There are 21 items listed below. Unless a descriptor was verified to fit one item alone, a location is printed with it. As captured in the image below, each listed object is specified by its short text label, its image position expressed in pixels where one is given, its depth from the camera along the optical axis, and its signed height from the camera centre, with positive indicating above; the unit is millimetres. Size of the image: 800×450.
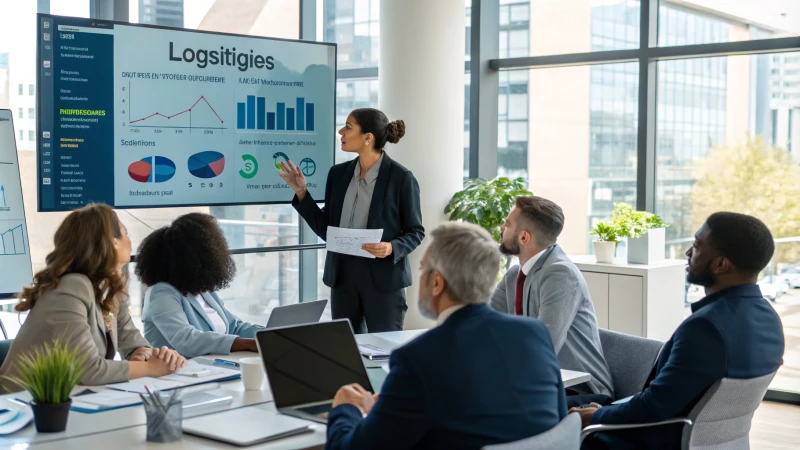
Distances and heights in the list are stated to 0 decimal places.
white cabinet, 5680 -668
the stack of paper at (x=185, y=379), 2580 -576
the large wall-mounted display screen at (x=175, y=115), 4492 +417
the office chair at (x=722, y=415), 2514 -642
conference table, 2080 -602
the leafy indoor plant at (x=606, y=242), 5941 -331
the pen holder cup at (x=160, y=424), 2098 -561
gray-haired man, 1921 -411
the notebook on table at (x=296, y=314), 3016 -438
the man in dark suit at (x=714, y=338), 2523 -415
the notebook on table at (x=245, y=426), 2125 -595
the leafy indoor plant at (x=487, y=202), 6348 -73
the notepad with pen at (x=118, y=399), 2391 -589
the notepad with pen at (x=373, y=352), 3088 -572
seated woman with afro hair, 3137 -323
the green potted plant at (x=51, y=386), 2141 -485
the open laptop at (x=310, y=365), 2371 -487
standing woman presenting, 4301 -138
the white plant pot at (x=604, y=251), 5941 -388
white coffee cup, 2615 -549
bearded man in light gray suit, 3227 -376
